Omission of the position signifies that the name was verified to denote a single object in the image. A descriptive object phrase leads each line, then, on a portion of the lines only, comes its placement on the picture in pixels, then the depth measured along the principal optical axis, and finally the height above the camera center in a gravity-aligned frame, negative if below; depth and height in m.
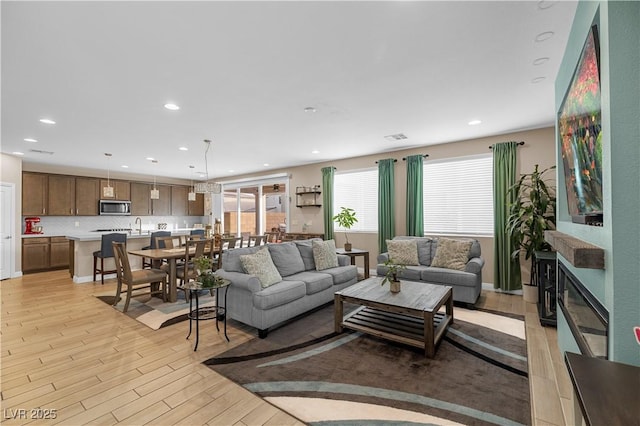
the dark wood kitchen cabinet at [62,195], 7.11 +0.56
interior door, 5.96 -0.27
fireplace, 1.50 -0.64
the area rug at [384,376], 1.94 -1.31
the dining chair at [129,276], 4.07 -0.86
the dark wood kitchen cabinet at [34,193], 6.72 +0.58
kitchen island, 5.75 -0.74
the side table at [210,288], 2.87 -0.72
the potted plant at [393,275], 3.23 -0.67
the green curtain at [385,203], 5.93 +0.28
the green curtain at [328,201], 6.85 +0.38
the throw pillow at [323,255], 4.42 -0.60
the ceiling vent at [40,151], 5.67 +1.33
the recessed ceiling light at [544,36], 2.21 +1.39
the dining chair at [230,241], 5.13 -0.43
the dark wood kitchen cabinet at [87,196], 7.52 +0.57
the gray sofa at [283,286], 3.16 -0.86
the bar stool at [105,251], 5.47 -0.64
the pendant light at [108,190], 6.15 +0.59
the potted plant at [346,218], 6.27 -0.03
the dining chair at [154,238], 5.95 -0.42
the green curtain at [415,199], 5.57 +0.33
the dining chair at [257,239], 5.38 -0.42
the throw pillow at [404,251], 4.80 -0.60
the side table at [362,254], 5.35 -0.70
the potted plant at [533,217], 4.05 -0.02
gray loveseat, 4.05 -0.87
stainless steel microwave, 7.88 +0.27
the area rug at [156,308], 3.69 -1.31
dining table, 4.36 -0.68
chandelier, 5.56 +0.58
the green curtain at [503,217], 4.71 -0.02
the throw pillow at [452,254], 4.39 -0.59
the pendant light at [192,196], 6.36 +0.47
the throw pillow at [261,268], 3.39 -0.61
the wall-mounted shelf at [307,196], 7.11 +0.51
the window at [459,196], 5.11 +0.38
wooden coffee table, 2.72 -1.01
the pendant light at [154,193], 6.86 +0.57
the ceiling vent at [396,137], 4.88 +1.37
